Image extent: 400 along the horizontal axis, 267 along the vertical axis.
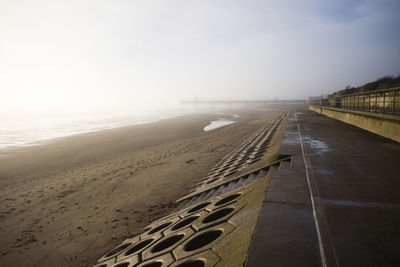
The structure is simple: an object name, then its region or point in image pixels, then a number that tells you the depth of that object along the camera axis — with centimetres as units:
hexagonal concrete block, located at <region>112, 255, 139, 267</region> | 366
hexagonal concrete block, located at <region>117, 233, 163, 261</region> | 426
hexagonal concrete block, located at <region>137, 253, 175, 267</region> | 310
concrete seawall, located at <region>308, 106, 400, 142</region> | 809
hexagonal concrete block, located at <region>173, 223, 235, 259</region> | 312
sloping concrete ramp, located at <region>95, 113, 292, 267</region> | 277
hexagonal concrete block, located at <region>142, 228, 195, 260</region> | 361
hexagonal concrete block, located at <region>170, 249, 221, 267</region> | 257
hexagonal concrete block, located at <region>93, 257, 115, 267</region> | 424
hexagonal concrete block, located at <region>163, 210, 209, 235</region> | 448
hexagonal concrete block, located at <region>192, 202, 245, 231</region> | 376
